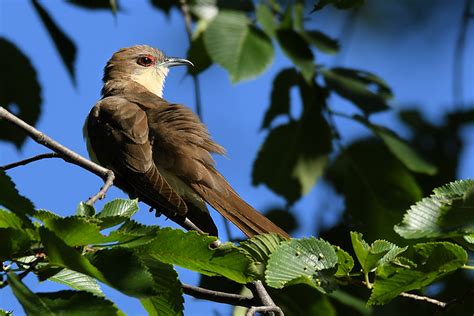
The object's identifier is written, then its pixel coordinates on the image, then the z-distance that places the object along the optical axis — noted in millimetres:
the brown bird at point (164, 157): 8437
